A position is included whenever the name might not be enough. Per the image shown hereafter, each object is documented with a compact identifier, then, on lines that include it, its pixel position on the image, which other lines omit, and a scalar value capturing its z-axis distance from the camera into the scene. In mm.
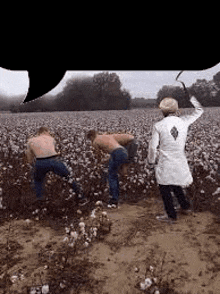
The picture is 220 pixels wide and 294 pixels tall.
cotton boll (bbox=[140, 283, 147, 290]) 3488
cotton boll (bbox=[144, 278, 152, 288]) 3506
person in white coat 4738
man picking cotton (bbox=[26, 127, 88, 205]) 5574
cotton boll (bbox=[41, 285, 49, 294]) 3371
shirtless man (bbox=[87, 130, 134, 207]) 5699
